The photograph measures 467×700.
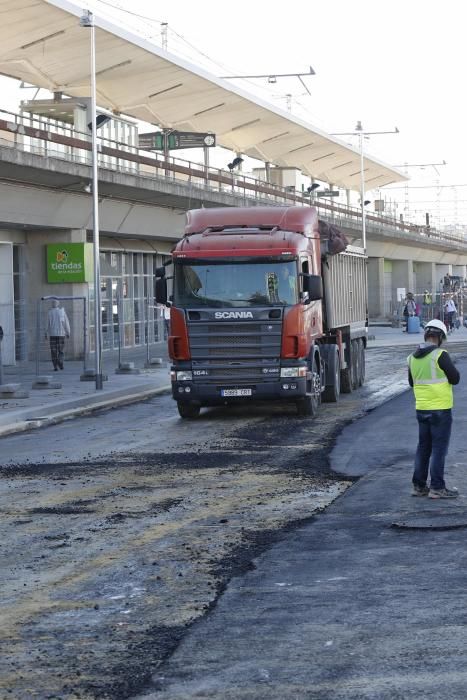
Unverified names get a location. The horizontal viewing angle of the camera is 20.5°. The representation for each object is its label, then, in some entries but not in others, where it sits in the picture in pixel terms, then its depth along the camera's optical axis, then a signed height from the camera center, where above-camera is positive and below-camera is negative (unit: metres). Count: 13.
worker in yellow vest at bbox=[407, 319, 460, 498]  12.74 -0.96
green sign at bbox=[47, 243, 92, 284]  40.78 +1.71
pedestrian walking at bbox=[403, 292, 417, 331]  67.38 +0.04
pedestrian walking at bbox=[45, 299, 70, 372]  33.66 -0.35
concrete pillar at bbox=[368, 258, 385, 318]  91.06 +1.67
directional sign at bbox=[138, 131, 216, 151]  53.12 +7.21
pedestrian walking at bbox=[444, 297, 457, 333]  66.94 -0.31
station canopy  44.09 +9.96
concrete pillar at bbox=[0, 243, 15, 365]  31.53 +0.32
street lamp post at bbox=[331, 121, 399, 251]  74.19 +10.29
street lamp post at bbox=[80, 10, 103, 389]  28.80 +1.70
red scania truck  21.55 -0.08
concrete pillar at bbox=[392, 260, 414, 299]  98.81 +2.67
